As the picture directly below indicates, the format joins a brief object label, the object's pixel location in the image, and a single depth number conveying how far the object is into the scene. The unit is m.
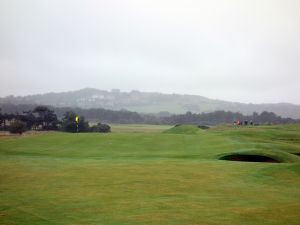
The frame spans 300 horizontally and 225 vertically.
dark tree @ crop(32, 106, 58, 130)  101.62
